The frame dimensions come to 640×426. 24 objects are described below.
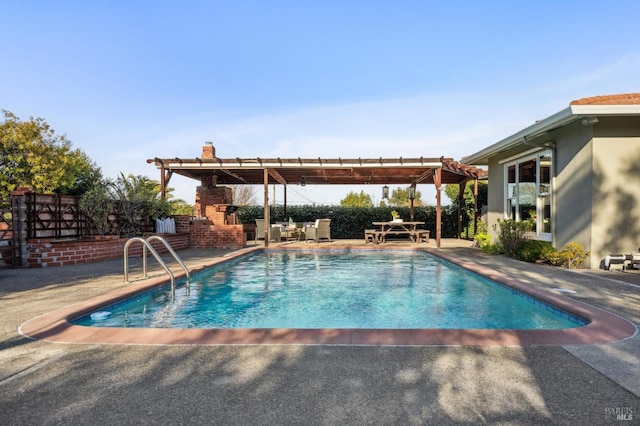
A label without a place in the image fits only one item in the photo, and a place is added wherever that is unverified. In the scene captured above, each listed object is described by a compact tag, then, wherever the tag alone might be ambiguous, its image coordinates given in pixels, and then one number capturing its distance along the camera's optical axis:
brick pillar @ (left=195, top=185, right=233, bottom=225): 16.61
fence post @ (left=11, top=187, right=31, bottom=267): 7.80
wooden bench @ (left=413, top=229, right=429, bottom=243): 14.61
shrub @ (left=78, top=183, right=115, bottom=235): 9.59
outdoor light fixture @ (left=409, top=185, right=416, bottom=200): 16.89
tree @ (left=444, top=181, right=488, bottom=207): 17.25
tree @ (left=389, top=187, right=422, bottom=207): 38.82
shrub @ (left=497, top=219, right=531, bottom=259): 9.40
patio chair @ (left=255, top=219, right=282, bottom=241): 15.29
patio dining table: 14.78
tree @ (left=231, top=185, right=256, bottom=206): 44.62
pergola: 13.32
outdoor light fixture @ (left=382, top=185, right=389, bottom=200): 16.81
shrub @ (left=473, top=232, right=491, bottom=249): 11.44
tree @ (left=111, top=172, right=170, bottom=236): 10.61
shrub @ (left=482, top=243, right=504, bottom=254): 10.53
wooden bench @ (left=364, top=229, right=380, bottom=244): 14.98
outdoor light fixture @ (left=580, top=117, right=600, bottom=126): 7.02
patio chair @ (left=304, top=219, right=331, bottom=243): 15.06
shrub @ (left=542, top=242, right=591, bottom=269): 7.37
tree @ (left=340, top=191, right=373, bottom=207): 35.94
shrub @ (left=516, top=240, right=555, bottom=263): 8.23
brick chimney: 15.62
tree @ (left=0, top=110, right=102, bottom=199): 20.86
